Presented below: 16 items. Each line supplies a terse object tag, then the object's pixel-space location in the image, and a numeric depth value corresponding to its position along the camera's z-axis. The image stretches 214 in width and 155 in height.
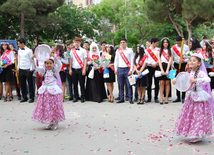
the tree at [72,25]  29.27
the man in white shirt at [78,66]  10.20
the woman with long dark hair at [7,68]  10.66
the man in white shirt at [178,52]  9.63
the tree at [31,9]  22.72
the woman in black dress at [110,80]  10.08
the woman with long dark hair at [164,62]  9.40
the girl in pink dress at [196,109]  5.35
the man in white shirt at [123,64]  9.71
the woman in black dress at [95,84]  10.18
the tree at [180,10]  23.61
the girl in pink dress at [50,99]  6.54
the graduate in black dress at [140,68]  9.48
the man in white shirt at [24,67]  10.16
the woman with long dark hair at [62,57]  10.13
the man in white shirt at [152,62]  9.82
